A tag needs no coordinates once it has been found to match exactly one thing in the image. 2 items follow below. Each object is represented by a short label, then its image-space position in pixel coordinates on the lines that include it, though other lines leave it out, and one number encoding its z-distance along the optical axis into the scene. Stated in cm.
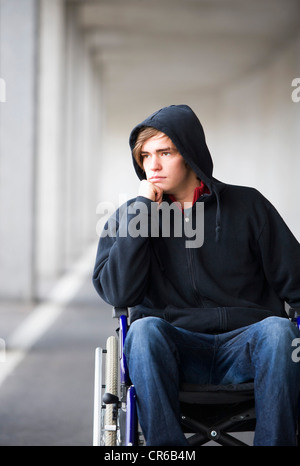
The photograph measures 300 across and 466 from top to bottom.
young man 842
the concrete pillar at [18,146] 1625
